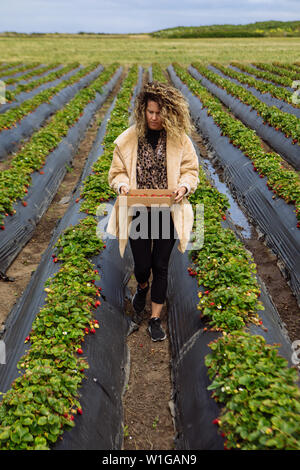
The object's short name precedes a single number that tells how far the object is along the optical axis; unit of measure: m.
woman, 2.85
